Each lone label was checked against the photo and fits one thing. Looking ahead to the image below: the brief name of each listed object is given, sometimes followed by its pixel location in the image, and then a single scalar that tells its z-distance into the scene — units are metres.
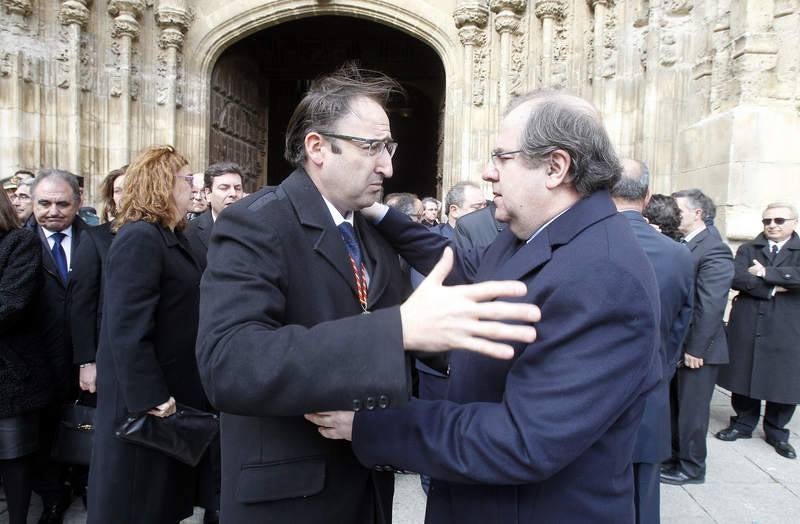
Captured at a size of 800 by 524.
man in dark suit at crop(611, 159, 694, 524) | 2.81
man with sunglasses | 4.60
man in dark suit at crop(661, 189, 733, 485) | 4.05
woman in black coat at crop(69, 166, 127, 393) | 3.11
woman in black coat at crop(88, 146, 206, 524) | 2.38
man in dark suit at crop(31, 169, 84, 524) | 3.27
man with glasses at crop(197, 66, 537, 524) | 1.00
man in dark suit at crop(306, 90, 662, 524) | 1.12
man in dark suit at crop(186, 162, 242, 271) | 3.89
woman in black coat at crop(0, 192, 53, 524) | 2.85
